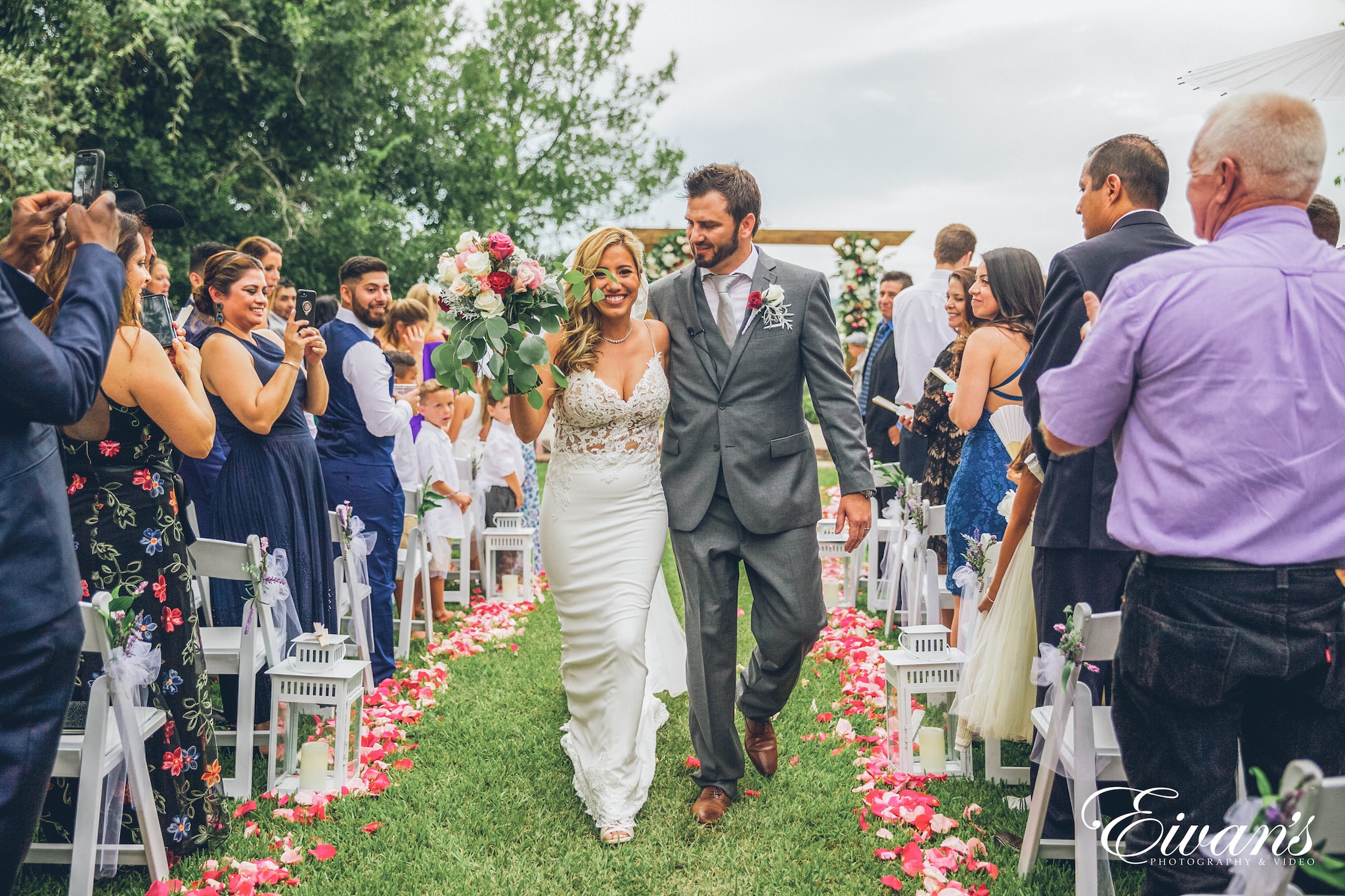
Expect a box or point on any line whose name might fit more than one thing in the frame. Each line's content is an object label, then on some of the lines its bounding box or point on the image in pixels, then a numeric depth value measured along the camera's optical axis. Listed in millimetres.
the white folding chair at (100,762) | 2746
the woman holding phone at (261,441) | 4258
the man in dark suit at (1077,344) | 3096
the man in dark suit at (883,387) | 7723
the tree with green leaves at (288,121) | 13361
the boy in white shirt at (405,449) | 6719
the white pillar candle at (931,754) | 4129
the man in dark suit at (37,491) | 2100
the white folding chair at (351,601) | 4934
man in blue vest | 5199
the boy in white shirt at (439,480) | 6832
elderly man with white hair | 2096
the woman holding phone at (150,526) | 3195
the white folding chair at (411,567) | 5992
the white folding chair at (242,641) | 3873
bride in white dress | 3750
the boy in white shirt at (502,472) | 7902
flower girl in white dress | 3658
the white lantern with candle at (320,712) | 3959
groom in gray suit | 3814
